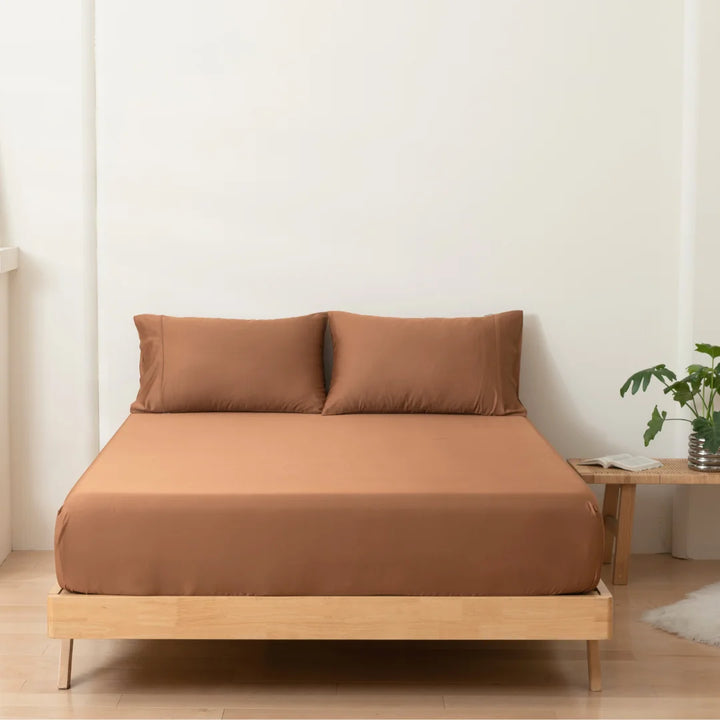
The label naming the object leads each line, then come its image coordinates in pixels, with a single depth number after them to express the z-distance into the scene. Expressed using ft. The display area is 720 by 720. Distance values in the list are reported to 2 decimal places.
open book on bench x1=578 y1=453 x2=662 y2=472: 12.64
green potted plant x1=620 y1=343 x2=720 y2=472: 12.38
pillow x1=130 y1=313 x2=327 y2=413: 12.73
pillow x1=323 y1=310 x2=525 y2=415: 12.75
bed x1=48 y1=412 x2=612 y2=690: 9.34
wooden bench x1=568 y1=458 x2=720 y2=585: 12.41
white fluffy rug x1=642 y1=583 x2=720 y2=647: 11.01
